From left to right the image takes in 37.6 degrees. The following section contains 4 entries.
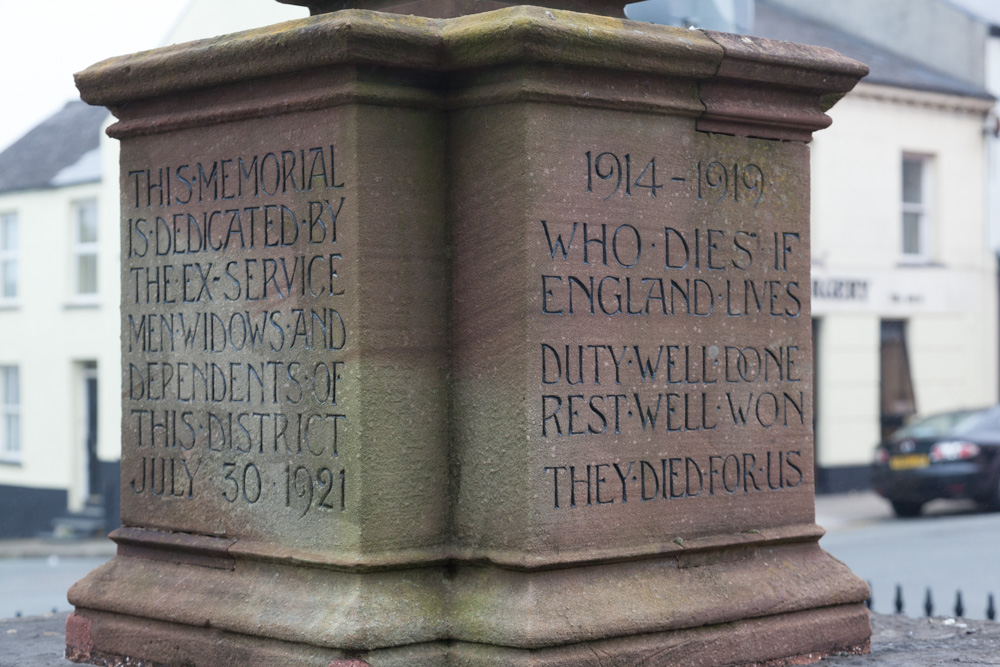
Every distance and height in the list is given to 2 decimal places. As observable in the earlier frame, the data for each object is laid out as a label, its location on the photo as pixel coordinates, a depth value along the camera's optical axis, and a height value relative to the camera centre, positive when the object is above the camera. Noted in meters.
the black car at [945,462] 17.47 -1.45
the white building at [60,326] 22.16 +0.29
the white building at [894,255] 21.95 +1.34
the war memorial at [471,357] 4.04 -0.04
